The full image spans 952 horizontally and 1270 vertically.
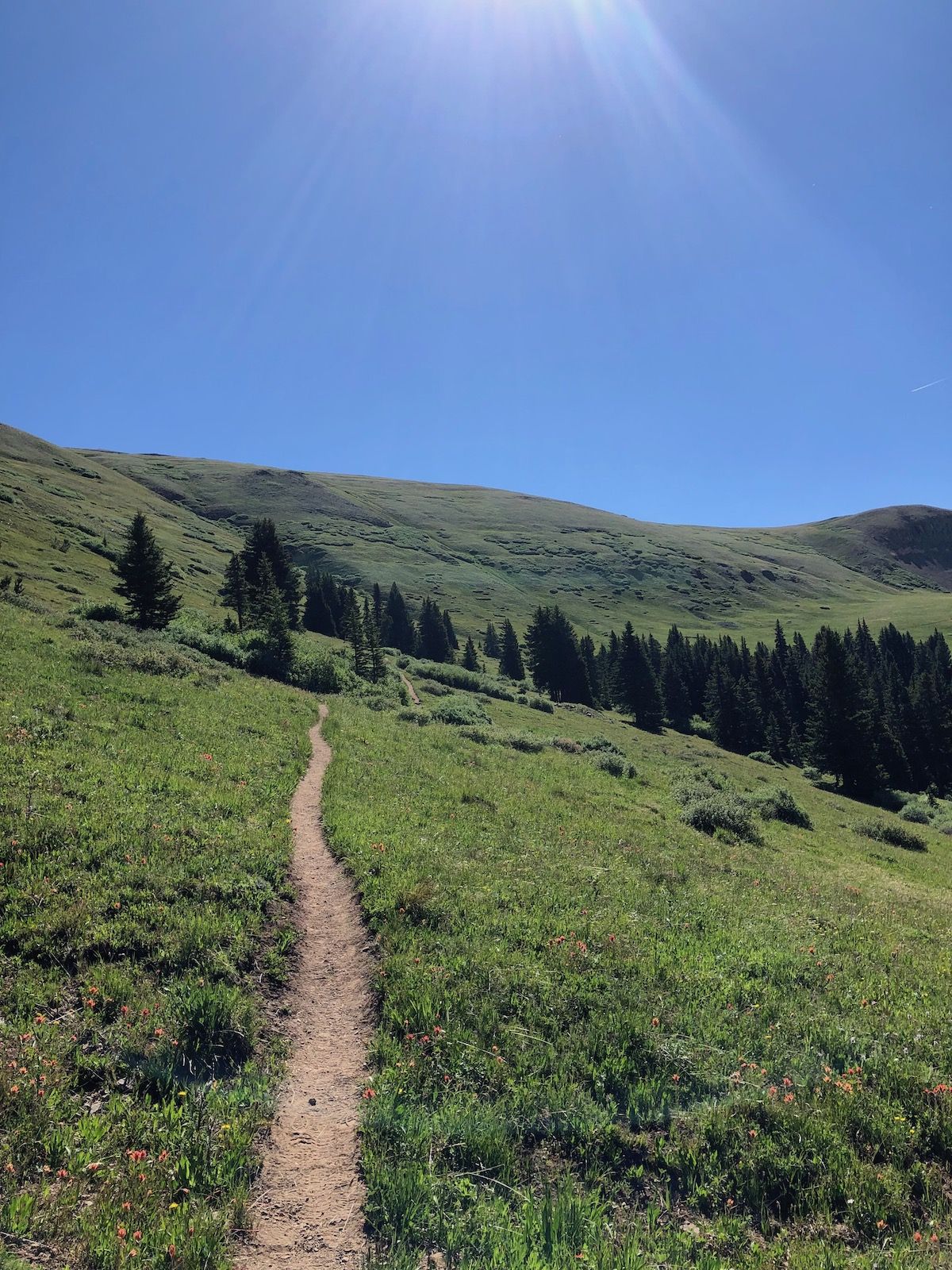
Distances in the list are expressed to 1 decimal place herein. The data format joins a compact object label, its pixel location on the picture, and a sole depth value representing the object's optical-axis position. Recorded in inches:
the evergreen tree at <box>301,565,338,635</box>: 3772.1
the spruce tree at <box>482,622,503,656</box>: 4989.7
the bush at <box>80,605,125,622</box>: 1515.5
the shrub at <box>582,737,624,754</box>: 1660.9
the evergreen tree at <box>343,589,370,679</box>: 2320.4
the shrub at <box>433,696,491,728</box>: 1608.0
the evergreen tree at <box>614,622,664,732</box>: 3316.9
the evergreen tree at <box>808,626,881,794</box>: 2459.4
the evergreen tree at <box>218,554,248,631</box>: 2516.0
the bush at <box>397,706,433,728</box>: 1462.8
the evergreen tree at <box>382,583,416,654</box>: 4286.4
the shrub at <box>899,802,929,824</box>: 1867.6
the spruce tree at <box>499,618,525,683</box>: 4160.9
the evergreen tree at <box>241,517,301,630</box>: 2933.1
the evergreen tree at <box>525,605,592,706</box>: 3718.0
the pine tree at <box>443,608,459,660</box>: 4620.8
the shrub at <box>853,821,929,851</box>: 1272.1
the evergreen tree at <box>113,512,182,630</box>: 1683.1
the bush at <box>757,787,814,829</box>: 1215.6
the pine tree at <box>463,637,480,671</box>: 3950.8
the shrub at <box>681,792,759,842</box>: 917.2
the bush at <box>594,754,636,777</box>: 1243.5
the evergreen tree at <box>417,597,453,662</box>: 4185.5
